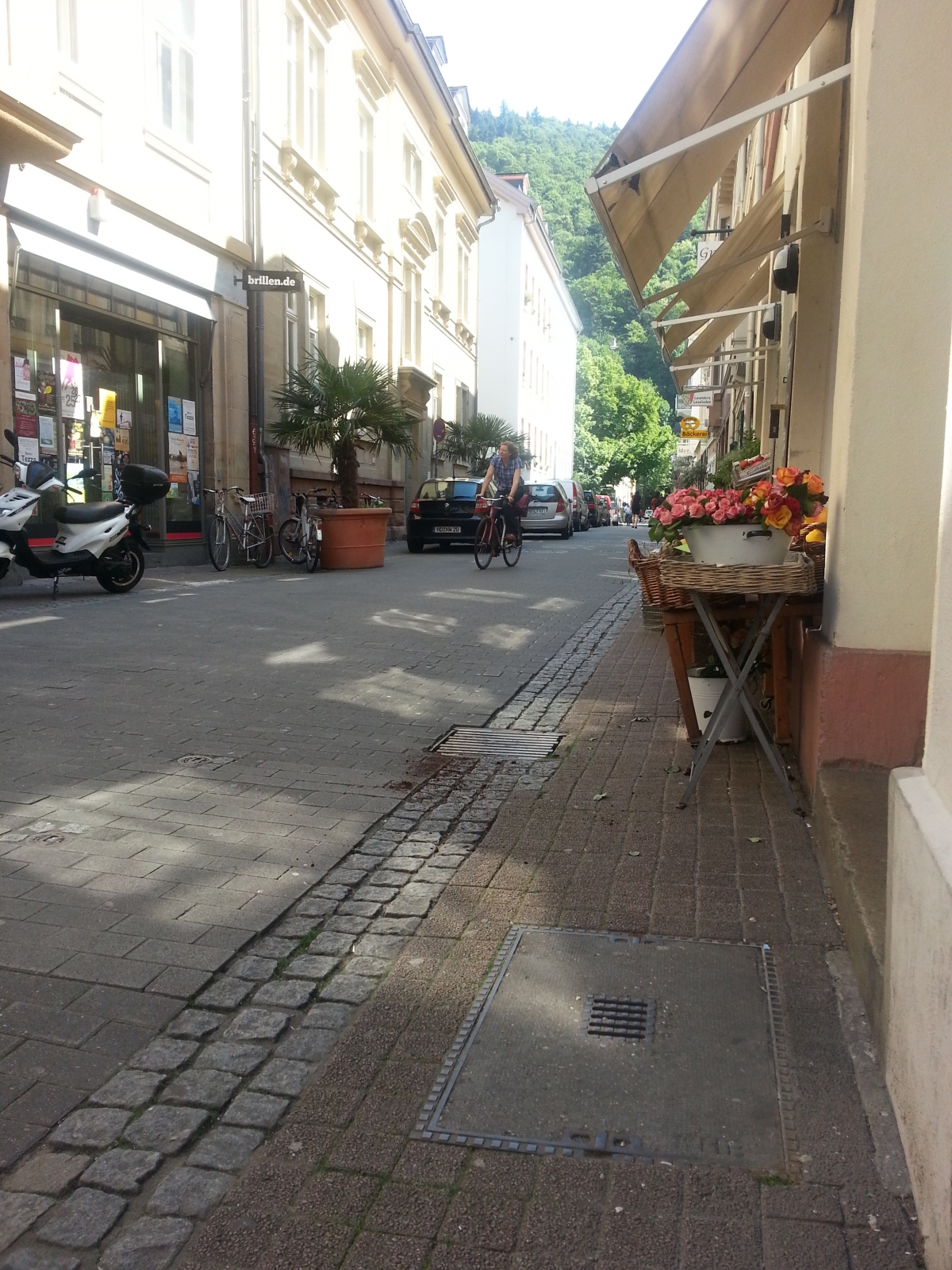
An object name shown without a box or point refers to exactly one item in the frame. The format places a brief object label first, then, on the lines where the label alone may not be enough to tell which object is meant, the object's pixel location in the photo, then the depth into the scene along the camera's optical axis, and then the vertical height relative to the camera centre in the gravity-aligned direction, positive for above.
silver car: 30.72 -0.69
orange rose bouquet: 4.37 -0.04
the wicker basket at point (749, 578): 4.15 -0.32
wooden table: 4.46 -0.71
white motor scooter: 10.50 -0.55
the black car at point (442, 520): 21.59 -0.67
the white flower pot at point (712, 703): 5.63 -1.06
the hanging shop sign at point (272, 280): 16.94 +2.97
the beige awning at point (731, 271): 8.27 +1.74
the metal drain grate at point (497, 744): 5.67 -1.31
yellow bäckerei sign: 28.11 +1.45
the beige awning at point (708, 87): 5.04 +1.84
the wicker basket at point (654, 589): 4.77 -0.42
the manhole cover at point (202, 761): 5.27 -1.29
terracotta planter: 16.19 -0.77
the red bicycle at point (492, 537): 16.33 -0.73
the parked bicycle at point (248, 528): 16.06 -0.68
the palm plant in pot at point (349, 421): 16.62 +0.89
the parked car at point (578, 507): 38.19 -0.73
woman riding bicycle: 16.41 +0.14
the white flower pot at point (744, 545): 4.39 -0.21
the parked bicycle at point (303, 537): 15.73 -0.78
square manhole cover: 2.39 -1.33
